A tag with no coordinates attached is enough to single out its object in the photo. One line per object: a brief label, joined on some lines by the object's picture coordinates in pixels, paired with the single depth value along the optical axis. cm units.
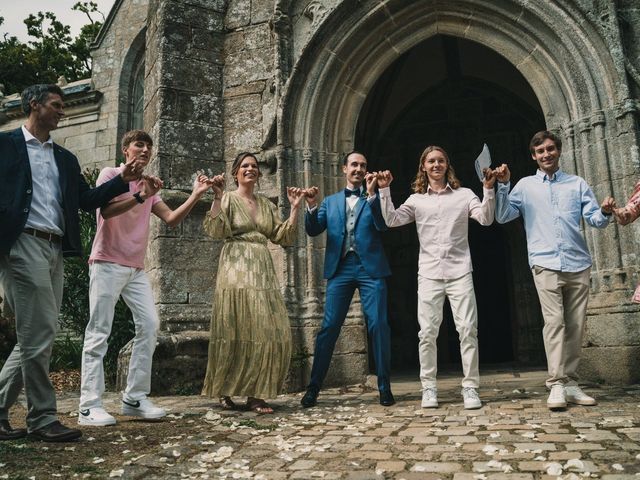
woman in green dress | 441
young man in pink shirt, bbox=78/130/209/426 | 394
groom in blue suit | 462
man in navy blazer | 333
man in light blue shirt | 416
